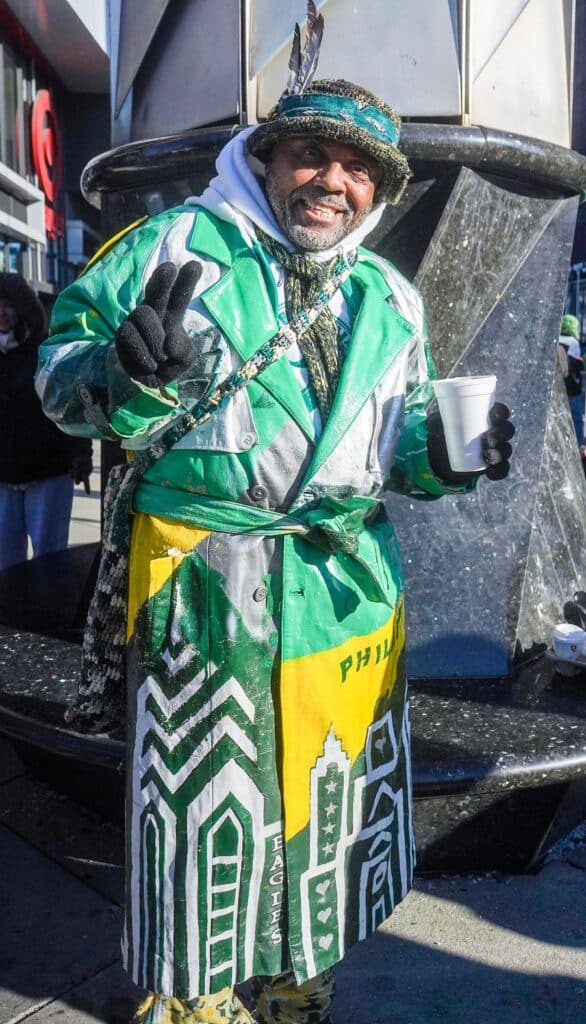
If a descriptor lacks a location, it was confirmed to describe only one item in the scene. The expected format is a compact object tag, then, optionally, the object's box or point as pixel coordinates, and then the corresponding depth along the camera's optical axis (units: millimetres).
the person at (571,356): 7469
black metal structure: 2945
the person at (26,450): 4742
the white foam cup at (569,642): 3170
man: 1796
